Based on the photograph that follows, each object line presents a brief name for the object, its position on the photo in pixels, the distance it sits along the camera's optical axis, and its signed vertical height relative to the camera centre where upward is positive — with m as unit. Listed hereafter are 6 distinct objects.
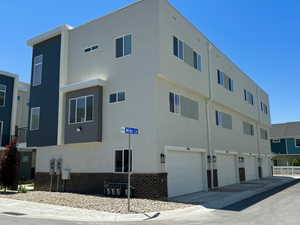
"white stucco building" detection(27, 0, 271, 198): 14.98 +3.43
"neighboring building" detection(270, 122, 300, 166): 47.17 +2.26
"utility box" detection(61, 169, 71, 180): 17.64 -1.06
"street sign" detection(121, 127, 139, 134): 11.03 +1.10
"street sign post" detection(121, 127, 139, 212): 11.03 +1.10
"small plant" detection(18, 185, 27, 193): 17.73 -2.03
